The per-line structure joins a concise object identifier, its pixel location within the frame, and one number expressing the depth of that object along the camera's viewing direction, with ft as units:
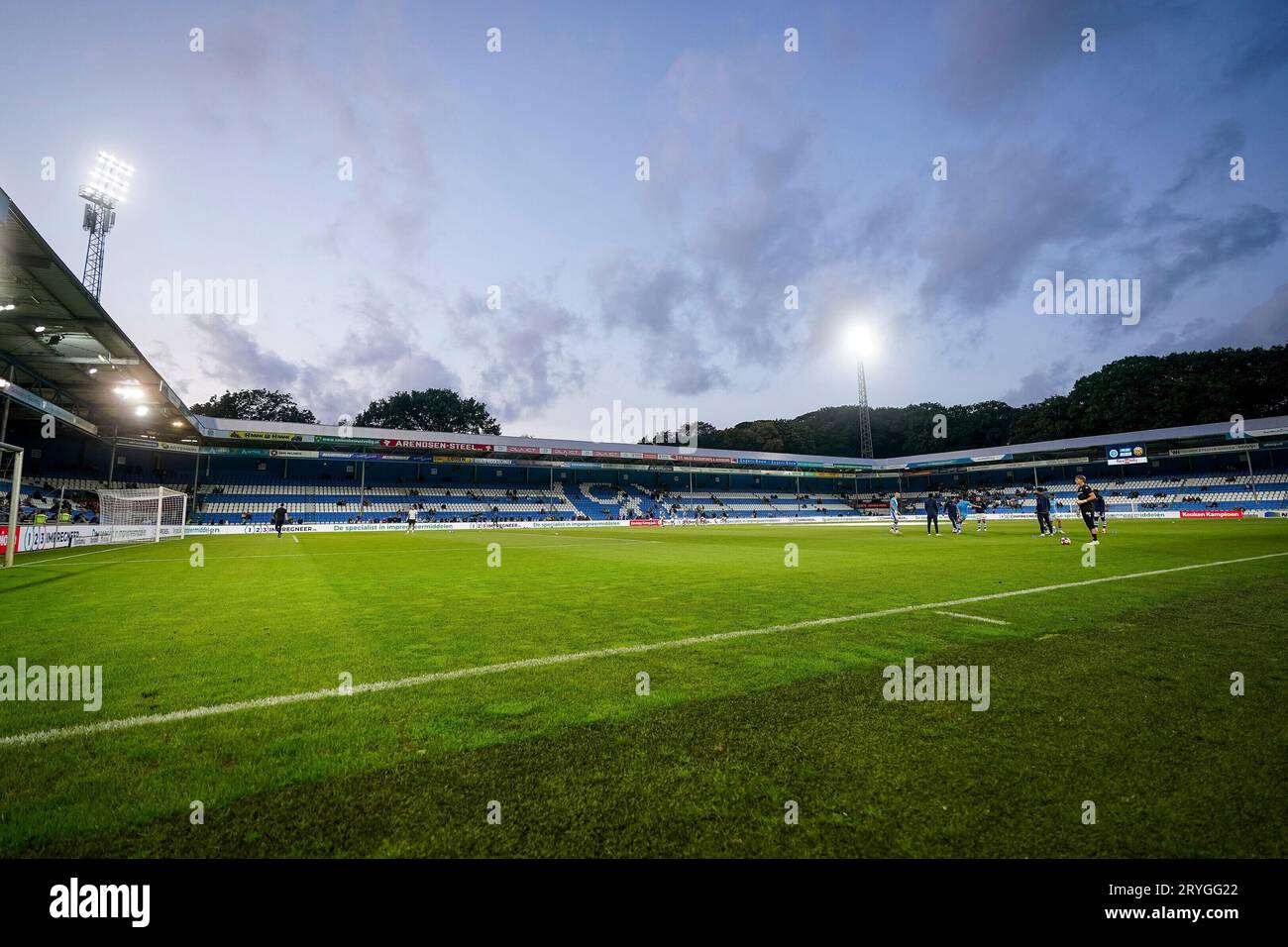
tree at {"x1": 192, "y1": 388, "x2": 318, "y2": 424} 234.99
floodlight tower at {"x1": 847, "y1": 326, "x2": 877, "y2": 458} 239.30
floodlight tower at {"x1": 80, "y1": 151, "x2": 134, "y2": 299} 95.91
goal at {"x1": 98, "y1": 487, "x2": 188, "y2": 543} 83.62
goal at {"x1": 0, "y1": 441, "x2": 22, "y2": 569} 43.57
